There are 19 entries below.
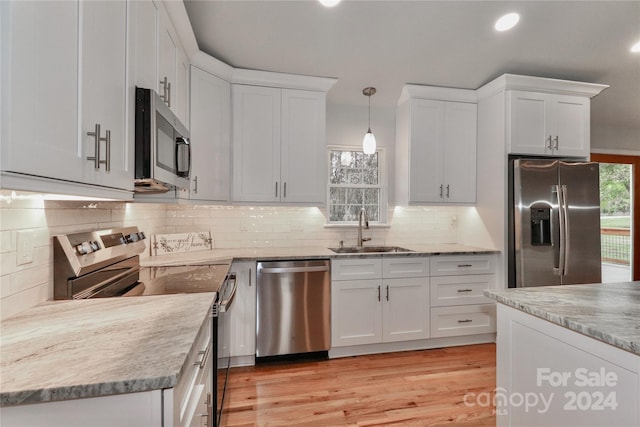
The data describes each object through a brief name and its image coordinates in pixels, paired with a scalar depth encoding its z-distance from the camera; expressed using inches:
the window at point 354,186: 137.5
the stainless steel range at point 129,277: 53.8
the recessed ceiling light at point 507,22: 93.4
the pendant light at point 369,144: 108.5
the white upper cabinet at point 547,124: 114.4
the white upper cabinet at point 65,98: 26.5
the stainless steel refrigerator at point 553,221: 110.0
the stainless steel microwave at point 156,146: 48.4
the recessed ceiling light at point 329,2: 83.6
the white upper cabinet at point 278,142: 110.1
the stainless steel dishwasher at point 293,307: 102.0
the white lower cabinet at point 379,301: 107.6
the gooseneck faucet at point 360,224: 127.6
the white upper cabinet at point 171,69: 67.4
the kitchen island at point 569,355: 39.2
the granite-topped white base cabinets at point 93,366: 27.6
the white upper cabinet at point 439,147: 124.6
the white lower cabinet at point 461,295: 115.2
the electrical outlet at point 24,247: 45.0
